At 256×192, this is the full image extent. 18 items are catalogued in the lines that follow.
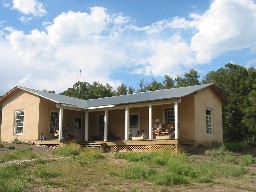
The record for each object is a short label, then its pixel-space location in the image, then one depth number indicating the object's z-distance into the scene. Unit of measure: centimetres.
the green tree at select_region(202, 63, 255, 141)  2524
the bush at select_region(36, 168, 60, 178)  957
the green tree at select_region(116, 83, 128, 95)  3956
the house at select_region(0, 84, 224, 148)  1789
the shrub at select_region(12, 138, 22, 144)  1957
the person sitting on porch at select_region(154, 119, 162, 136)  1739
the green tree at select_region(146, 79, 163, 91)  3600
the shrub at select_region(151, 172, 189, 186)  940
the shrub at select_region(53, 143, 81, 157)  1454
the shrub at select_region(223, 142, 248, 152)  1733
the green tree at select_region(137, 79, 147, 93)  3981
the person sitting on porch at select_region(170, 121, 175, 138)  1707
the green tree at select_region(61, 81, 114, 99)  3589
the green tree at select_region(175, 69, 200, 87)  3650
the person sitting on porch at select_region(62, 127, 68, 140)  1962
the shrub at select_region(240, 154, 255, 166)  1406
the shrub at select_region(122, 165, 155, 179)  996
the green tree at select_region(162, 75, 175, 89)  3745
